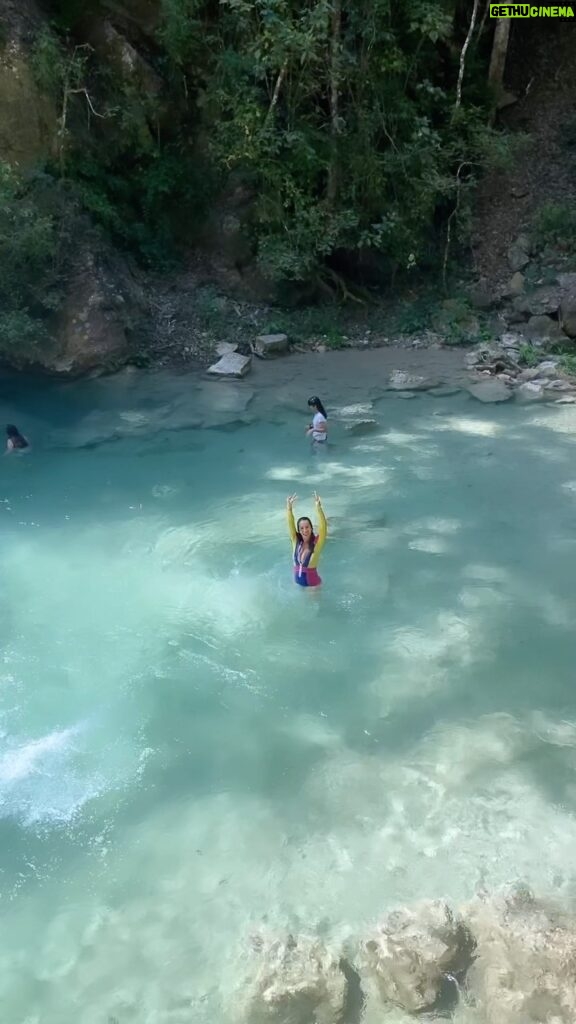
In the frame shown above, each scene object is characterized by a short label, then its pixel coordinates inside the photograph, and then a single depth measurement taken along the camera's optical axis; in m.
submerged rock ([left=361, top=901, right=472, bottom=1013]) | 3.75
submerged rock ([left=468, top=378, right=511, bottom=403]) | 11.41
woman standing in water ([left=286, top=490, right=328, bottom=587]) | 6.91
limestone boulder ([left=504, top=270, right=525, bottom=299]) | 14.20
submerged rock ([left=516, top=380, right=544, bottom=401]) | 11.45
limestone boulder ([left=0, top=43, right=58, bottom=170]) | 12.36
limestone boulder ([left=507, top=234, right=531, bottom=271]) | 14.52
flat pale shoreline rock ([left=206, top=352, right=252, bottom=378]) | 12.48
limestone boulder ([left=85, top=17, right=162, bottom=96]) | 13.48
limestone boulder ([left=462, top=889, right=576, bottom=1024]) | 3.64
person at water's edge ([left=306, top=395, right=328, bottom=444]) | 9.85
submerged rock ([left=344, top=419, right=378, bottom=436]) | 10.65
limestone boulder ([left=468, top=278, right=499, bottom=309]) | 14.35
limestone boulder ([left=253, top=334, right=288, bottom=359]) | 13.31
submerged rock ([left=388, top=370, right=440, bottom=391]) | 11.95
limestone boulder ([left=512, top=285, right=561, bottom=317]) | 13.52
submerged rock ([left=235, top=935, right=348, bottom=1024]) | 3.69
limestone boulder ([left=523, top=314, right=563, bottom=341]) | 13.20
